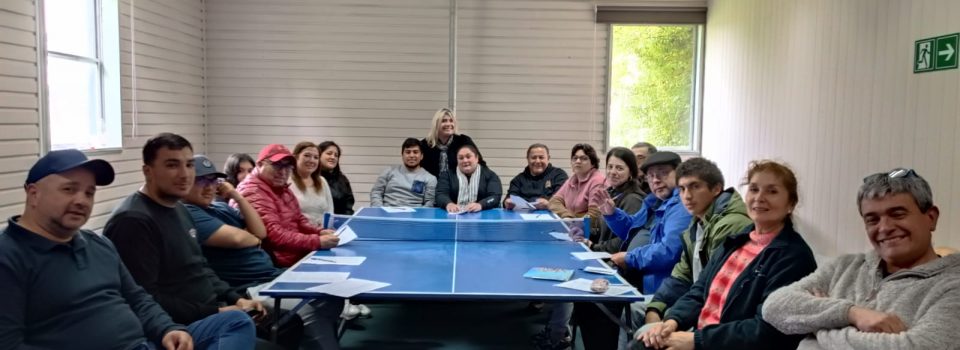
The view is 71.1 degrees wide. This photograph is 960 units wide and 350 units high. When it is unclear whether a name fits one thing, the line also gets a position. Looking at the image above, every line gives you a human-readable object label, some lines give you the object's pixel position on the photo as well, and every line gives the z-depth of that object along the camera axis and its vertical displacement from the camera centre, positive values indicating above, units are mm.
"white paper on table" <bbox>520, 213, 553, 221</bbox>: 5203 -594
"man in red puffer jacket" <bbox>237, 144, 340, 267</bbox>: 4035 -437
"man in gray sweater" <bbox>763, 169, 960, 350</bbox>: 1832 -423
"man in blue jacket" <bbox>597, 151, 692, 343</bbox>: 3508 -496
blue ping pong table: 3000 -680
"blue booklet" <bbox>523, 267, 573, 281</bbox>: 3305 -663
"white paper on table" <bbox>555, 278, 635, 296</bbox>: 3004 -667
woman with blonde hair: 6191 -46
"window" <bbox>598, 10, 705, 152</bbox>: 7520 +655
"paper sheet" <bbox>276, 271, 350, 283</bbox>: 3188 -677
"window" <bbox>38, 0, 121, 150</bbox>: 4816 +446
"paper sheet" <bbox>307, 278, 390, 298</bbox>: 2963 -681
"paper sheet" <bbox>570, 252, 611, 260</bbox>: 3785 -648
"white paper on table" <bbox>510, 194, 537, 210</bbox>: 5738 -535
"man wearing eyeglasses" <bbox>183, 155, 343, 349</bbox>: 3311 -593
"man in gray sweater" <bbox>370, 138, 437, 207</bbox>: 6176 -431
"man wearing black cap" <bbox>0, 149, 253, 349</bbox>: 2168 -474
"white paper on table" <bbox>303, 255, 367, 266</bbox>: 3643 -678
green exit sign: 3263 +481
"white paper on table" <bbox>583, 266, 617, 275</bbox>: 3418 -659
